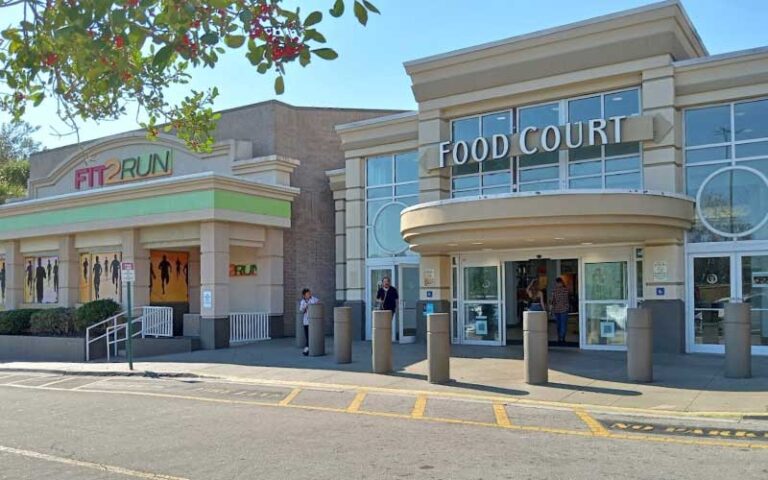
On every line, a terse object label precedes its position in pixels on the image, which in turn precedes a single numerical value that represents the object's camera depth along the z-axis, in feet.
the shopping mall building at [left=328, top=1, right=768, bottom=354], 50.19
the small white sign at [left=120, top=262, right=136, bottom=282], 54.75
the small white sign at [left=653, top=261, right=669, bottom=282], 52.19
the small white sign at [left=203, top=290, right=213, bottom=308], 66.80
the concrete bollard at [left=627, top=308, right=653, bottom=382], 39.73
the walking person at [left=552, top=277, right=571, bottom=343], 58.59
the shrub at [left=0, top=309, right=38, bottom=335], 78.02
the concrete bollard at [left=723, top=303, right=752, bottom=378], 39.70
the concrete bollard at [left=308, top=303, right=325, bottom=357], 55.31
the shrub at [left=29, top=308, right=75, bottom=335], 72.90
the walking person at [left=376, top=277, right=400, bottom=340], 59.41
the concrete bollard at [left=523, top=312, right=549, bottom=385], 40.50
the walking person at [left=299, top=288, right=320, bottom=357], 57.29
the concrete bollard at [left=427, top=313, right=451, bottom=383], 41.75
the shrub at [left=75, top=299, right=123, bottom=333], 70.13
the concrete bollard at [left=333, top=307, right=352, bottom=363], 50.57
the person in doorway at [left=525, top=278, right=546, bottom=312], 61.36
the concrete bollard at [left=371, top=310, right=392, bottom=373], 45.73
